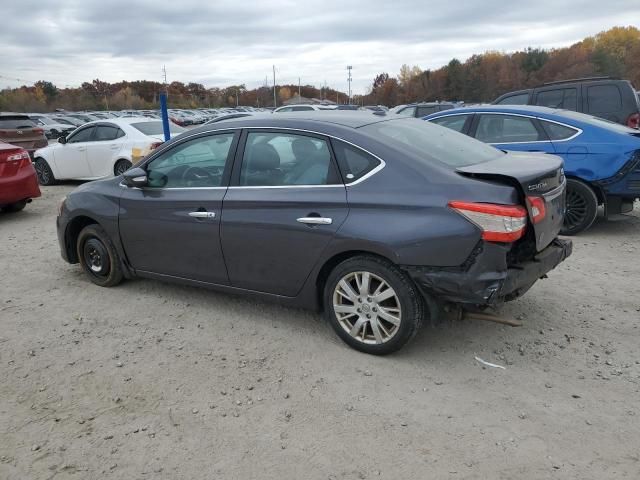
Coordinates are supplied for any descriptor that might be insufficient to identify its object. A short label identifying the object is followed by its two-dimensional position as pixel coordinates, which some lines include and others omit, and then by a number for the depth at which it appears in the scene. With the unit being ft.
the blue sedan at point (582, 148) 20.31
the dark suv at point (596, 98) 29.48
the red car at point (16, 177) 27.22
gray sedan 10.71
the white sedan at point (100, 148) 35.19
